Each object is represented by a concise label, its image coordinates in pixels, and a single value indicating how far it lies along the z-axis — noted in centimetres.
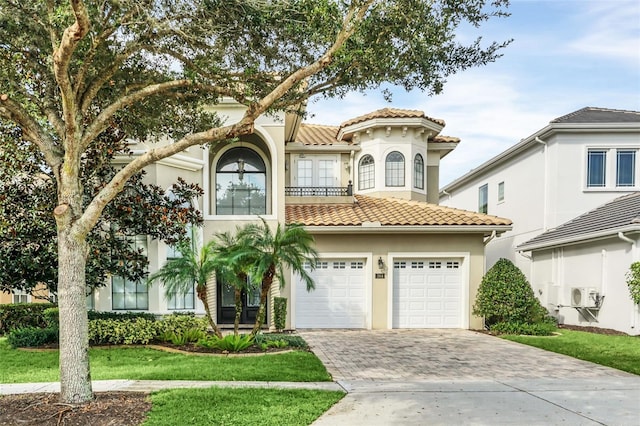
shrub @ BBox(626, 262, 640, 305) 1279
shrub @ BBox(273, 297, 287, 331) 1420
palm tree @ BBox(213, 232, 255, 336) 1052
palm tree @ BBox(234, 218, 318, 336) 1055
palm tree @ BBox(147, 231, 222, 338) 1054
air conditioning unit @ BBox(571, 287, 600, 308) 1469
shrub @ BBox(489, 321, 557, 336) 1384
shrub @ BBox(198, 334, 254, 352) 1030
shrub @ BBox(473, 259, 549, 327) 1412
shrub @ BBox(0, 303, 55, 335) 1321
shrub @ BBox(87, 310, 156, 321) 1203
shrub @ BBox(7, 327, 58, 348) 1112
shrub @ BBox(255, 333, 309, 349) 1104
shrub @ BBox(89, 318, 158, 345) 1112
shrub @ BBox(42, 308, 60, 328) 1178
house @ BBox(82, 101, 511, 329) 1470
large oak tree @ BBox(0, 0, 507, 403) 611
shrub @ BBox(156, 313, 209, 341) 1177
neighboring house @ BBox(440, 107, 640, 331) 1723
